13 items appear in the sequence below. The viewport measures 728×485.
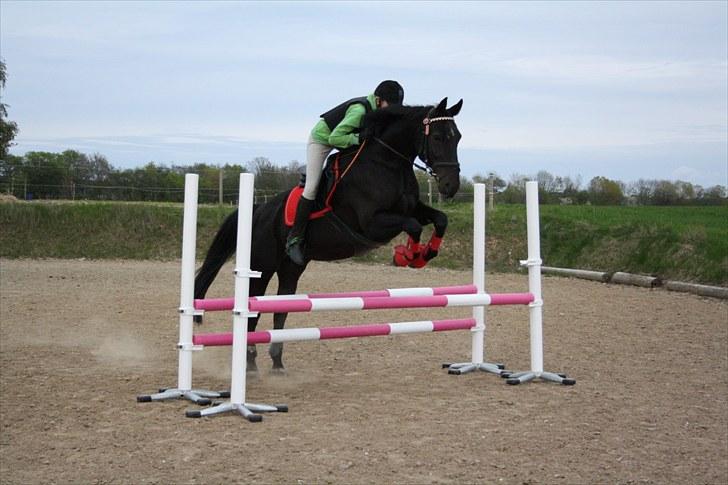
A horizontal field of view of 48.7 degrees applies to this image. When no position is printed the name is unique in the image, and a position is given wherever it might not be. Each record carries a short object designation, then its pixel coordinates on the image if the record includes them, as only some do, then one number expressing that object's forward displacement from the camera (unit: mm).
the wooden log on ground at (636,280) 14562
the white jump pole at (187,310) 6430
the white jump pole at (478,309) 7652
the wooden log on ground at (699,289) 13081
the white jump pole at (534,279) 7441
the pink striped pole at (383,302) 6191
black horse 6297
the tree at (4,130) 25328
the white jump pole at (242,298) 6098
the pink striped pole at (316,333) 6297
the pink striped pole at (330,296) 6344
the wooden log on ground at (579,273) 15646
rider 6848
